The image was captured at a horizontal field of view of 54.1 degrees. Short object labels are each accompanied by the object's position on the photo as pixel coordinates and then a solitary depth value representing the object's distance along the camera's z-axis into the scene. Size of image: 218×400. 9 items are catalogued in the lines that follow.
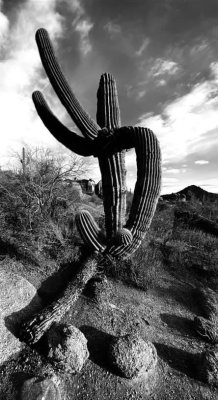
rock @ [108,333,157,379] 2.58
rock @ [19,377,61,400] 2.13
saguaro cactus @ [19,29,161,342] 3.56
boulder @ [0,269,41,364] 2.70
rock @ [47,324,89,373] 2.55
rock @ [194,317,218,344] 3.47
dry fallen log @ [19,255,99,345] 2.80
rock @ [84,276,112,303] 3.81
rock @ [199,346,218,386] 2.66
